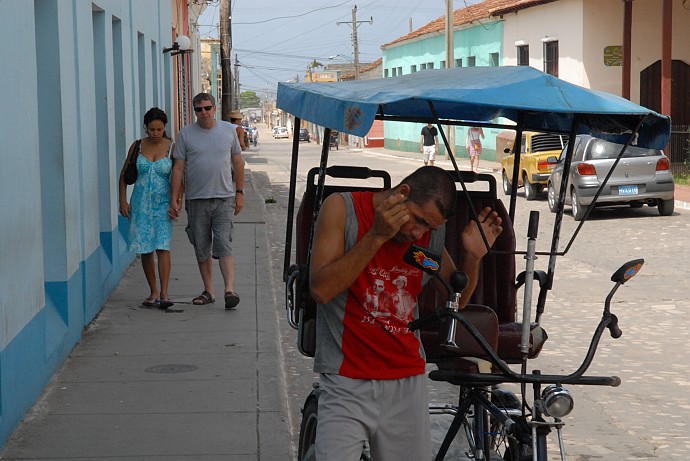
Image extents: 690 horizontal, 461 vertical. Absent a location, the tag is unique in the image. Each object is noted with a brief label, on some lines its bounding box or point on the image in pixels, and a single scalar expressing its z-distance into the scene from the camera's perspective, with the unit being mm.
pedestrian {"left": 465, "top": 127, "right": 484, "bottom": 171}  31180
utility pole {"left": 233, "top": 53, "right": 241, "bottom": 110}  74275
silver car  18281
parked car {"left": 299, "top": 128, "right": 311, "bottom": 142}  85206
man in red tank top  3910
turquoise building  40219
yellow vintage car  22781
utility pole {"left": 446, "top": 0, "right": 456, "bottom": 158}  38438
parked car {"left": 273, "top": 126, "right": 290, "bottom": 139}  112500
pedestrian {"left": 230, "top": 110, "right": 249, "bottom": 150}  21203
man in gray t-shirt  9688
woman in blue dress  9703
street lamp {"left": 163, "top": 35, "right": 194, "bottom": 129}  19922
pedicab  3895
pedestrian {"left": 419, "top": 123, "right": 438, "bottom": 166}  33969
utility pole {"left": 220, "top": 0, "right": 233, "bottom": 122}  29625
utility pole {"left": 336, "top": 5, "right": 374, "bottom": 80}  77850
